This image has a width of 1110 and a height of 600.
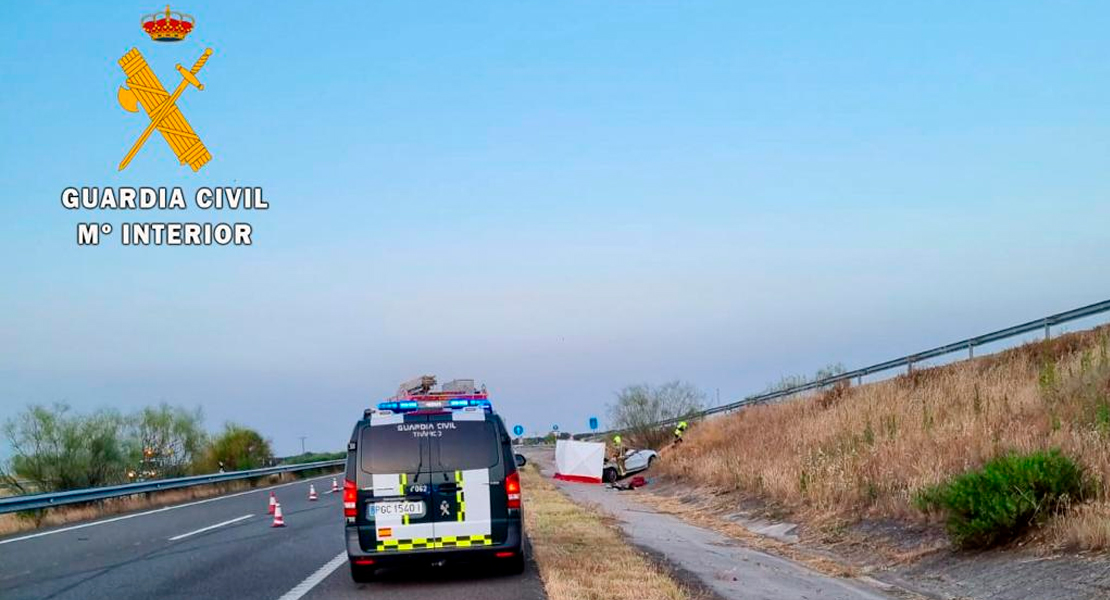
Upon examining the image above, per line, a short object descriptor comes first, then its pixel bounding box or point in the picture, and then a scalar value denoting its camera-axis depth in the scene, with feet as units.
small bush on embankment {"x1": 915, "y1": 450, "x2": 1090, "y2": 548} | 41.42
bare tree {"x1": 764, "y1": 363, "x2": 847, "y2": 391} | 132.63
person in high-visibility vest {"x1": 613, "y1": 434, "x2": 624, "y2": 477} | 137.64
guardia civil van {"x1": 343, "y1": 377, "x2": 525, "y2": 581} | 39.24
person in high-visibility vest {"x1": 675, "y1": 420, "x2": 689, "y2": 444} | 135.03
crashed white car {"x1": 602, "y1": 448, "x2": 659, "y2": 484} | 135.95
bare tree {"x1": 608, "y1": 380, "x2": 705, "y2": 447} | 179.42
